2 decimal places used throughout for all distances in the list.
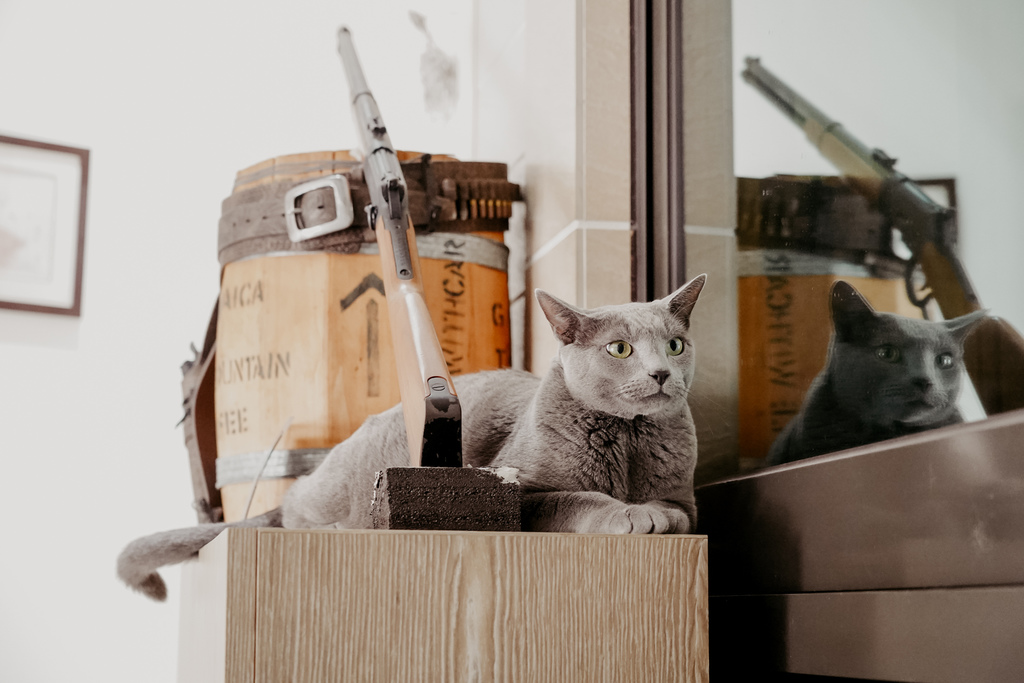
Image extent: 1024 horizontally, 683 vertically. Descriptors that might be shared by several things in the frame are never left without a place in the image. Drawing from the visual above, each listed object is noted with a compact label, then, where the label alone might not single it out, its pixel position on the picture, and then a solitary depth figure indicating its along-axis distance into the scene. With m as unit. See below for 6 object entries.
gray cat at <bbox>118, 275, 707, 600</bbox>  0.83
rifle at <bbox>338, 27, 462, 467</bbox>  0.82
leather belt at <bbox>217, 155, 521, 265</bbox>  1.31
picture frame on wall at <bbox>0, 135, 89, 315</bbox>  1.96
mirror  0.63
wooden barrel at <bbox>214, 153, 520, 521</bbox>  1.28
